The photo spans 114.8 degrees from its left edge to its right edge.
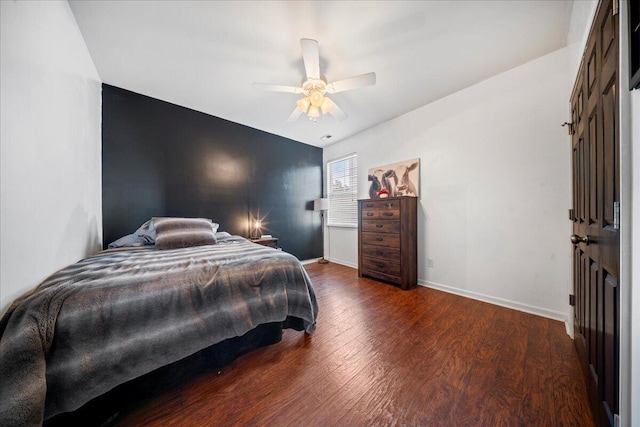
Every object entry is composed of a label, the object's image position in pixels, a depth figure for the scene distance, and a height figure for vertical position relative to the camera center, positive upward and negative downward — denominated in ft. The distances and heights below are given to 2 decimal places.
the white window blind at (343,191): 13.29 +1.37
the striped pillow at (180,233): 6.92 -0.77
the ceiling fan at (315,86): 5.60 +3.93
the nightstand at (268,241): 10.84 -1.63
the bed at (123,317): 2.56 -1.82
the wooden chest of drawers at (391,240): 9.21 -1.44
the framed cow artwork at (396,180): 9.95 +1.62
